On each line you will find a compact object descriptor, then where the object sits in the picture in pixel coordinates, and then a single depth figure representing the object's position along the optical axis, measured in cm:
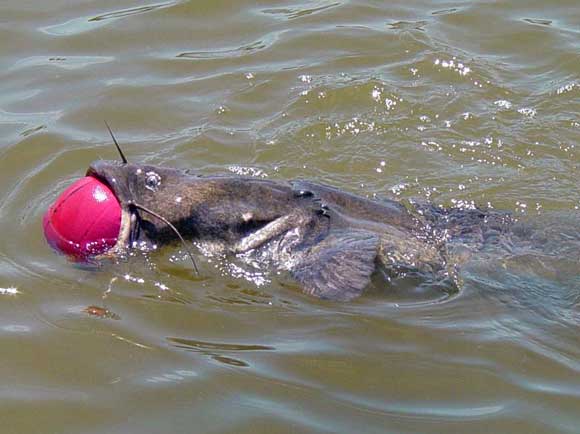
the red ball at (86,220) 505
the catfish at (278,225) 515
